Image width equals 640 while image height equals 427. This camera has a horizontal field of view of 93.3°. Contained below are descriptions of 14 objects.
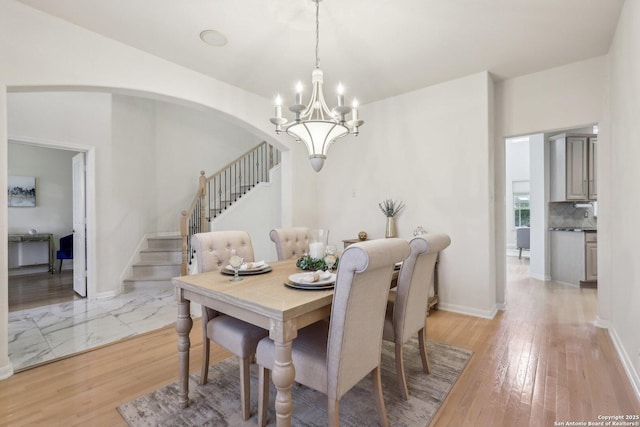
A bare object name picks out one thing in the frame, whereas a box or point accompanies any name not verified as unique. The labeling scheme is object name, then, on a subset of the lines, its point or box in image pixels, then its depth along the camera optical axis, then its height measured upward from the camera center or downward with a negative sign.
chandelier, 2.16 +0.63
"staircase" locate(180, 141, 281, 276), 6.32 +0.79
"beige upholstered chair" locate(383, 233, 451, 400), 1.84 -0.52
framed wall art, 5.58 +0.41
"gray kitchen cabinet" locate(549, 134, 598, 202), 4.88 +0.73
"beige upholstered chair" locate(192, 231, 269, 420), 1.75 -0.71
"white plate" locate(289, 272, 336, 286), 1.69 -0.39
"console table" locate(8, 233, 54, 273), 5.49 -0.62
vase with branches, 3.85 +0.00
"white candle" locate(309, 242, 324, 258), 2.20 -0.28
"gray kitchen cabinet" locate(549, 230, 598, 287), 4.64 -0.73
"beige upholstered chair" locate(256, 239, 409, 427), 1.31 -0.62
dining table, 1.34 -0.47
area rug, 1.72 -1.19
